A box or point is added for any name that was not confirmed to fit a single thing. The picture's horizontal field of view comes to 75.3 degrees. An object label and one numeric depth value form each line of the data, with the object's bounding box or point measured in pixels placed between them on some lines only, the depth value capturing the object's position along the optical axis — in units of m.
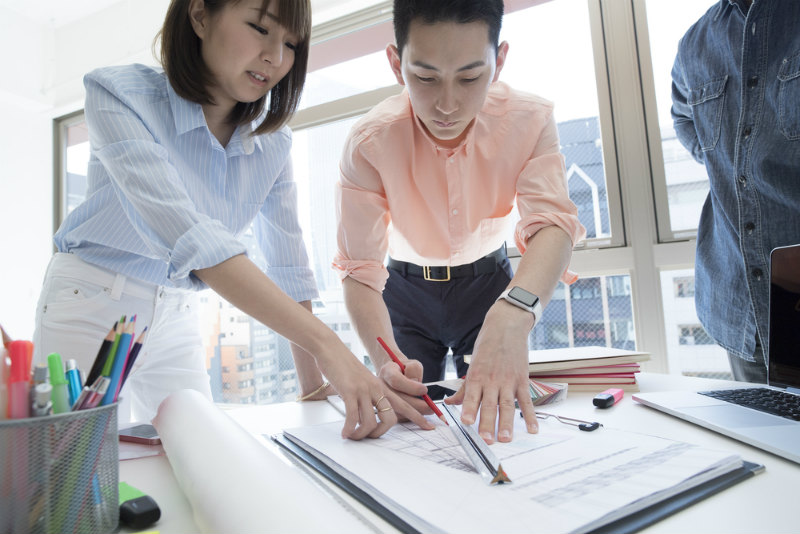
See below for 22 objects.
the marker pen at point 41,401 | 0.39
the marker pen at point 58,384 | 0.41
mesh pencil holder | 0.37
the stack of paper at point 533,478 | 0.41
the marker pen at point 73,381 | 0.44
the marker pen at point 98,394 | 0.42
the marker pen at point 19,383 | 0.38
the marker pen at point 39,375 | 0.40
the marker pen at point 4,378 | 0.38
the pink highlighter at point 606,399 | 0.83
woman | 0.80
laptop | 0.65
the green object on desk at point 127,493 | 0.49
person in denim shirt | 1.12
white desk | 0.42
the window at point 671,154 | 2.18
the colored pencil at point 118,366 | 0.44
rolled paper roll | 0.37
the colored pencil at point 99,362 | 0.45
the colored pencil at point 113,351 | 0.44
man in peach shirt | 0.88
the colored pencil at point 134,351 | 0.47
